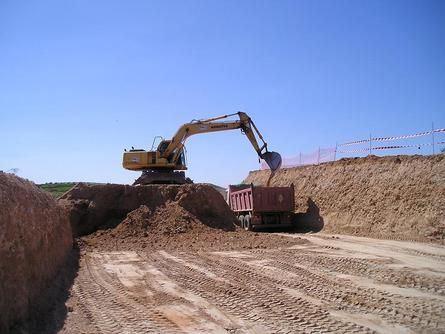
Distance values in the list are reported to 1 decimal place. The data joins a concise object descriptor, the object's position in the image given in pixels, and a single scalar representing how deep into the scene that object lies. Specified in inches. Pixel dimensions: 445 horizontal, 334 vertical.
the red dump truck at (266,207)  858.8
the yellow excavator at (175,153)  903.1
